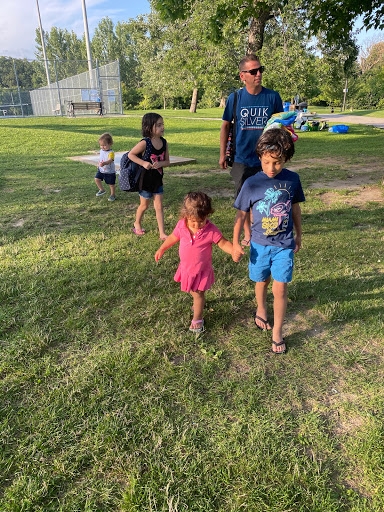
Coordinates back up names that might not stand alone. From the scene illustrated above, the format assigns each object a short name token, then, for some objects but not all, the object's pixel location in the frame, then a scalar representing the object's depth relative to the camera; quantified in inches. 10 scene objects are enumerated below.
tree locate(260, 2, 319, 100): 670.5
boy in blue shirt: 96.1
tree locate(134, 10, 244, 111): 660.5
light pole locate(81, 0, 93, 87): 1126.4
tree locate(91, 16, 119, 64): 2610.7
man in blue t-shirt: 143.5
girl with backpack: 168.2
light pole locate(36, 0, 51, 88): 1510.6
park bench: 1041.0
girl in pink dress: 100.3
